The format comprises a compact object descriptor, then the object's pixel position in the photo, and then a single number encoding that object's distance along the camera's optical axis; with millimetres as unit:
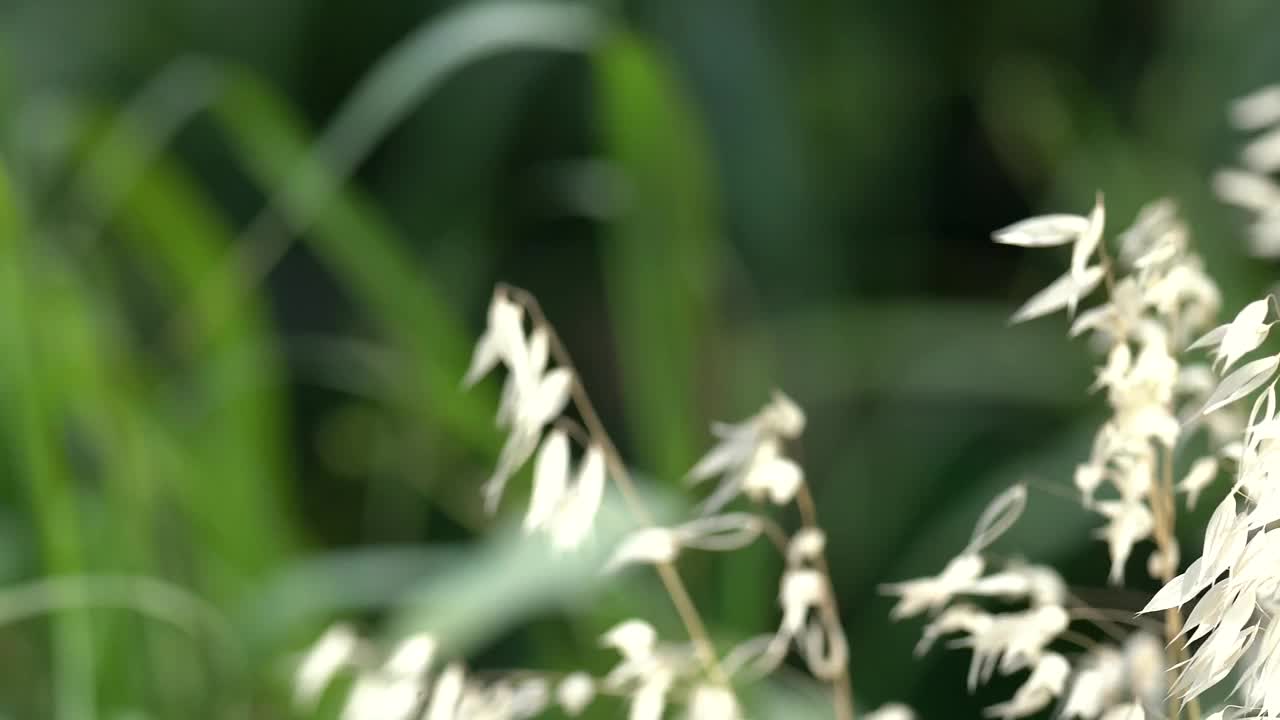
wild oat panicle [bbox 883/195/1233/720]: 1047
